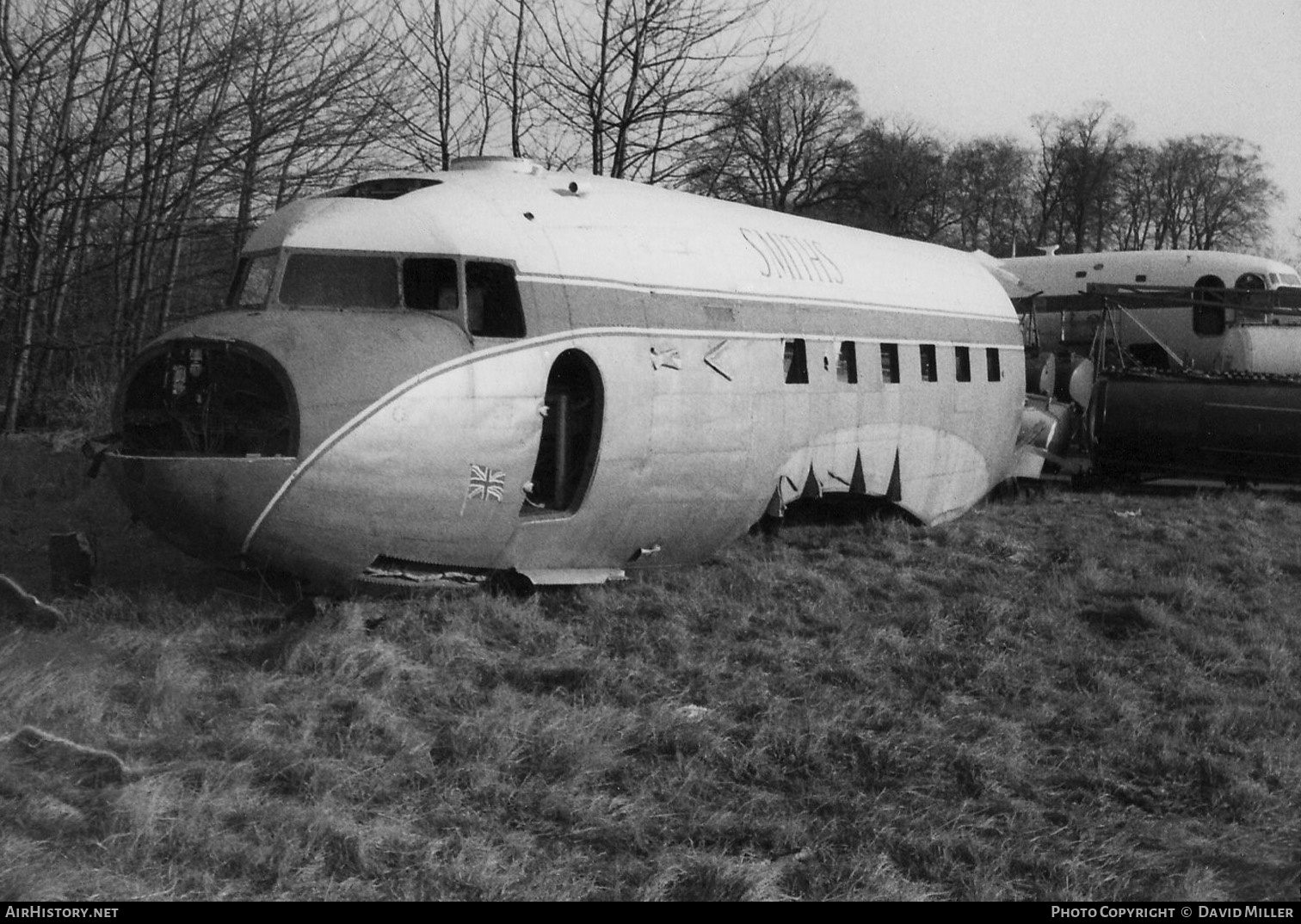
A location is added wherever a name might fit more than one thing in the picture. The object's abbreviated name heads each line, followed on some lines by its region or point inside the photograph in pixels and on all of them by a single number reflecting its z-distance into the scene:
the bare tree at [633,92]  22.09
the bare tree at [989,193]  61.59
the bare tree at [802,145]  44.94
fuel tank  17.11
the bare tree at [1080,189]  62.91
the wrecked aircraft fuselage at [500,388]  7.77
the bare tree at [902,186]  51.31
